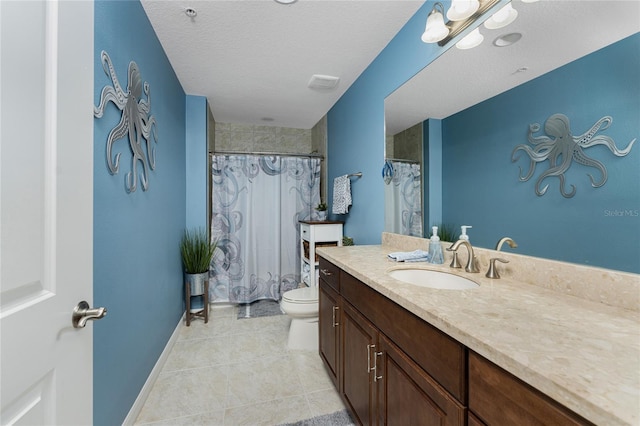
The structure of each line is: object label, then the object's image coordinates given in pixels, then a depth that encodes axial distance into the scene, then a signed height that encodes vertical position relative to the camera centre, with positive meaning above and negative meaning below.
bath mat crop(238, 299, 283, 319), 2.95 -1.09
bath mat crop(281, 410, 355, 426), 1.43 -1.11
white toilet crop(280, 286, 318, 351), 2.15 -0.88
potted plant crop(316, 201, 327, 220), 3.31 +0.04
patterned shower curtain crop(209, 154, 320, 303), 3.18 -0.07
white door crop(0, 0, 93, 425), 0.48 +0.01
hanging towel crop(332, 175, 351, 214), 2.66 +0.20
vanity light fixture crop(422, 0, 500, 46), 1.22 +0.94
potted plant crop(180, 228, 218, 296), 2.65 -0.47
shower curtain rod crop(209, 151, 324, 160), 3.18 +0.75
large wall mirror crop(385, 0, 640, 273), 0.78 +0.35
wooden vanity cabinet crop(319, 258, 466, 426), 0.74 -0.55
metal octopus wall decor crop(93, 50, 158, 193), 1.18 +0.50
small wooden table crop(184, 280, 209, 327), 2.64 -0.91
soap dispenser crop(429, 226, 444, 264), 1.41 -0.19
